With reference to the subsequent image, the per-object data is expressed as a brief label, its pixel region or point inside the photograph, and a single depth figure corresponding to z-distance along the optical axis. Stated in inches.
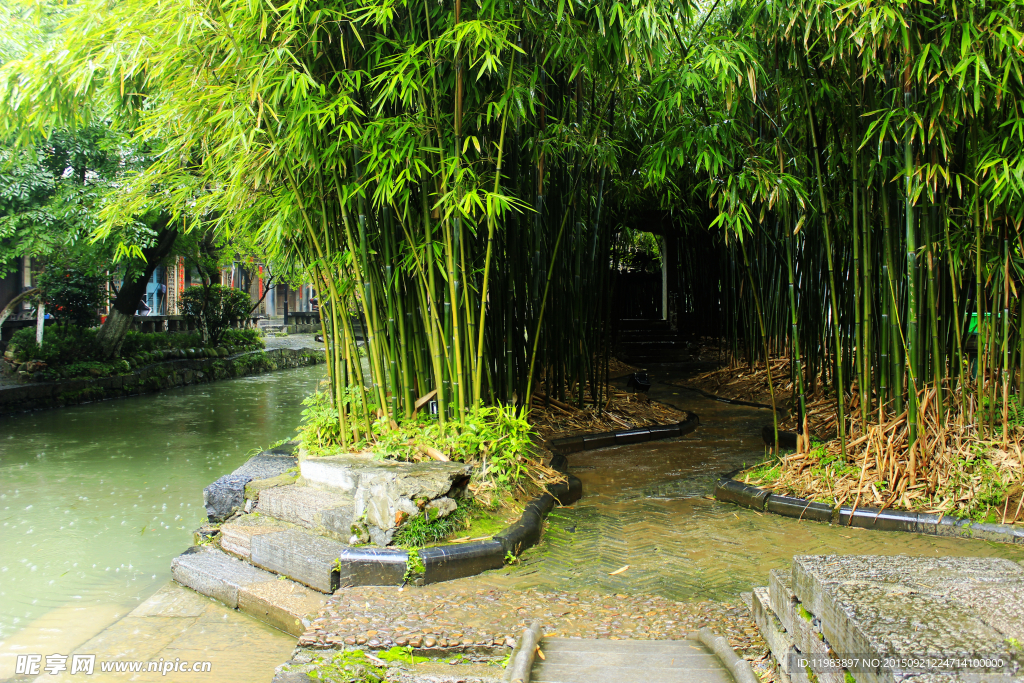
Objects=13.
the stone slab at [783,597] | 78.7
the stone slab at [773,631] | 78.9
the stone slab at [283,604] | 114.5
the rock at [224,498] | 151.8
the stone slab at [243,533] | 138.9
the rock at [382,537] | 118.4
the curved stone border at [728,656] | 76.2
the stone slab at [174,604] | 124.7
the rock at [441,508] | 121.9
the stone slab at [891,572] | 71.4
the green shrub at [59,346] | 366.3
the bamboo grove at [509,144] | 124.2
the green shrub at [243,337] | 552.4
